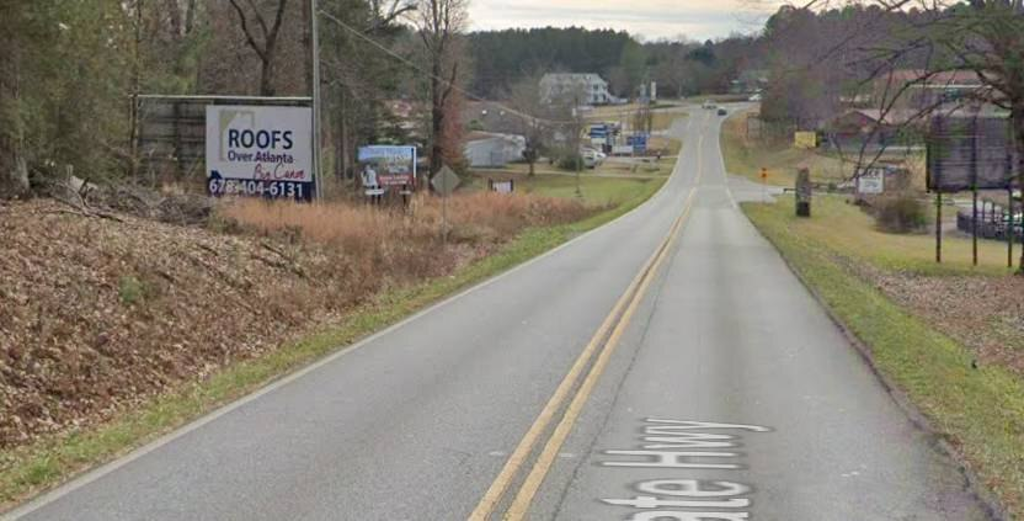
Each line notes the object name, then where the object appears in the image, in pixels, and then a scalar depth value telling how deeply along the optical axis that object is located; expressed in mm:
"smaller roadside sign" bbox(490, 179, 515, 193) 69575
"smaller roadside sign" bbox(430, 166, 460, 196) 32031
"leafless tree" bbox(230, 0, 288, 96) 43438
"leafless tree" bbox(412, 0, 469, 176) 65250
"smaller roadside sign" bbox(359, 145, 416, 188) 45875
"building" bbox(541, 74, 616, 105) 136250
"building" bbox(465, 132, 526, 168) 129125
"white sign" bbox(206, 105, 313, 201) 32375
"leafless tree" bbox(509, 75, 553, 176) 125662
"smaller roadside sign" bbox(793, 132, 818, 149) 62519
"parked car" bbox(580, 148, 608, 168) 128250
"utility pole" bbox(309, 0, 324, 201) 31781
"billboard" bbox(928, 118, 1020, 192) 31922
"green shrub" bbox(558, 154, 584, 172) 122362
